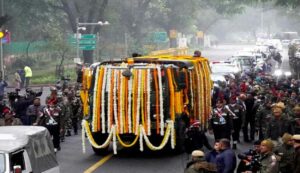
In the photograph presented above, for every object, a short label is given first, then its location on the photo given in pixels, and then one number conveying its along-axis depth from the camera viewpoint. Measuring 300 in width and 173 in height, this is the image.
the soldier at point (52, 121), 22.34
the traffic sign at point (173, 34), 74.62
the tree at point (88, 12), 59.34
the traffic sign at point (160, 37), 69.00
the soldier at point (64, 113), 24.19
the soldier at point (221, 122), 22.28
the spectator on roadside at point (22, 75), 50.29
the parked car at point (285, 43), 102.00
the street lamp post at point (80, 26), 52.23
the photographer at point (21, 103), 24.92
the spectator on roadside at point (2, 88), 34.59
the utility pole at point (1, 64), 43.42
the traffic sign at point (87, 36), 52.83
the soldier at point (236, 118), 23.32
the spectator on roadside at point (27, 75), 48.97
